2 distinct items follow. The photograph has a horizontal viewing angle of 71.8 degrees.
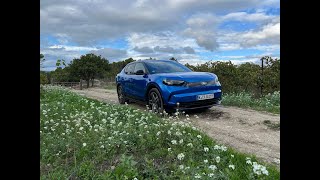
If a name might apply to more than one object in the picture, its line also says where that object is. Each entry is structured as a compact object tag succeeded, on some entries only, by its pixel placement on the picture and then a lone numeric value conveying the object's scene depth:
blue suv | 5.80
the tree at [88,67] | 31.36
